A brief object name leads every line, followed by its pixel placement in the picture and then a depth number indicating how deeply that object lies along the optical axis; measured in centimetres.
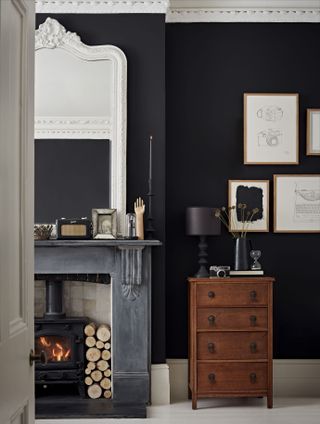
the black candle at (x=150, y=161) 513
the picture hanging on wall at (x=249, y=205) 541
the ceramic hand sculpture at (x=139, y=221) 502
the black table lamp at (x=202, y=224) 505
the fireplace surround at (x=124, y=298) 493
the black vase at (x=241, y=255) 517
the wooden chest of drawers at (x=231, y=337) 494
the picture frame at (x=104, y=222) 500
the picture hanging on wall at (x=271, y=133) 543
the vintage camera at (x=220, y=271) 504
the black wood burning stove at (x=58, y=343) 506
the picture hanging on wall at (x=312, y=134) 544
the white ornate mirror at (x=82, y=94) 511
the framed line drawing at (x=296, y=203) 541
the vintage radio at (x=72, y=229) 494
